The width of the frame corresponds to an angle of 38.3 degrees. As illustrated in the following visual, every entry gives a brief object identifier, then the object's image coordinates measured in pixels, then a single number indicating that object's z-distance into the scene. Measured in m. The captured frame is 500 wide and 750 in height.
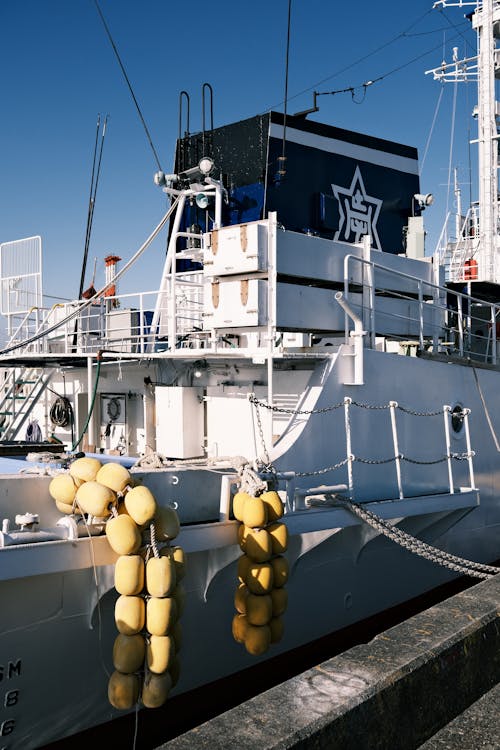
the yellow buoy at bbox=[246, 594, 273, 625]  5.85
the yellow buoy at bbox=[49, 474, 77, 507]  5.33
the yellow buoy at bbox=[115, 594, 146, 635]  4.96
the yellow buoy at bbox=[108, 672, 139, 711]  5.04
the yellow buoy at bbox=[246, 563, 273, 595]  5.83
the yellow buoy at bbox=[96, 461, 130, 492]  5.22
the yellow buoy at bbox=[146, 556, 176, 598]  4.93
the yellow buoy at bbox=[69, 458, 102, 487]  5.37
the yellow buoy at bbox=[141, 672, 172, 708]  5.00
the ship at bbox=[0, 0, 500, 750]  5.43
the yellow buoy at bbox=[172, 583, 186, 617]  5.07
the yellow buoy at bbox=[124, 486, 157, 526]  5.04
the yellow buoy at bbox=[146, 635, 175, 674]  4.96
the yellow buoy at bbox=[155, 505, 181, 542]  5.18
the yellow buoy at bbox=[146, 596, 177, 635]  4.94
